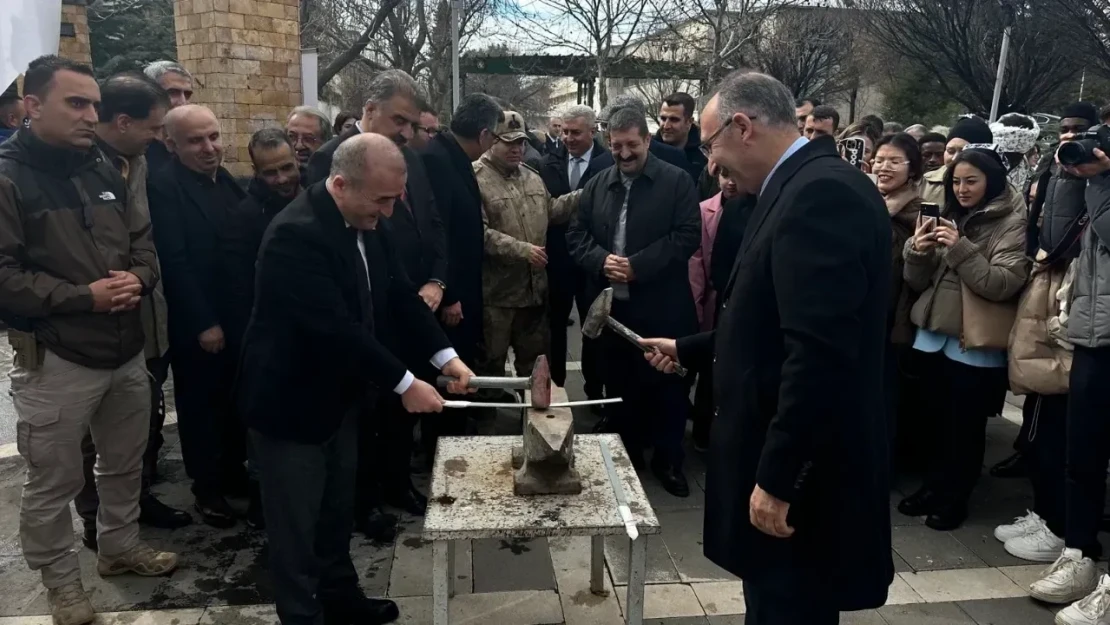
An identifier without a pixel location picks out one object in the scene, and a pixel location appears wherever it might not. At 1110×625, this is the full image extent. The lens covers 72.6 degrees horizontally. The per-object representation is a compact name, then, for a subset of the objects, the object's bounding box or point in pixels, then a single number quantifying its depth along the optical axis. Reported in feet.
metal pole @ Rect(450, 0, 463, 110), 32.11
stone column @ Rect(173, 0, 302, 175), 24.23
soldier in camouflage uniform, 14.85
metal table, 7.48
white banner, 9.75
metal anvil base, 8.08
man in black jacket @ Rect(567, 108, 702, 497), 13.55
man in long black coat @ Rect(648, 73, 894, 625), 5.84
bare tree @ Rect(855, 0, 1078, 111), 54.90
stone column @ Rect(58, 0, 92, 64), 33.45
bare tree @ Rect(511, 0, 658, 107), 72.90
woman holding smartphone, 11.67
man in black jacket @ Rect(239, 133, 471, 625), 8.04
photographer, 9.91
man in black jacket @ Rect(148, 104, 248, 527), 11.54
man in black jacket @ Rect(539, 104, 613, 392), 17.49
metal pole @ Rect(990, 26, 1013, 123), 45.42
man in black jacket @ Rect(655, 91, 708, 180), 17.29
